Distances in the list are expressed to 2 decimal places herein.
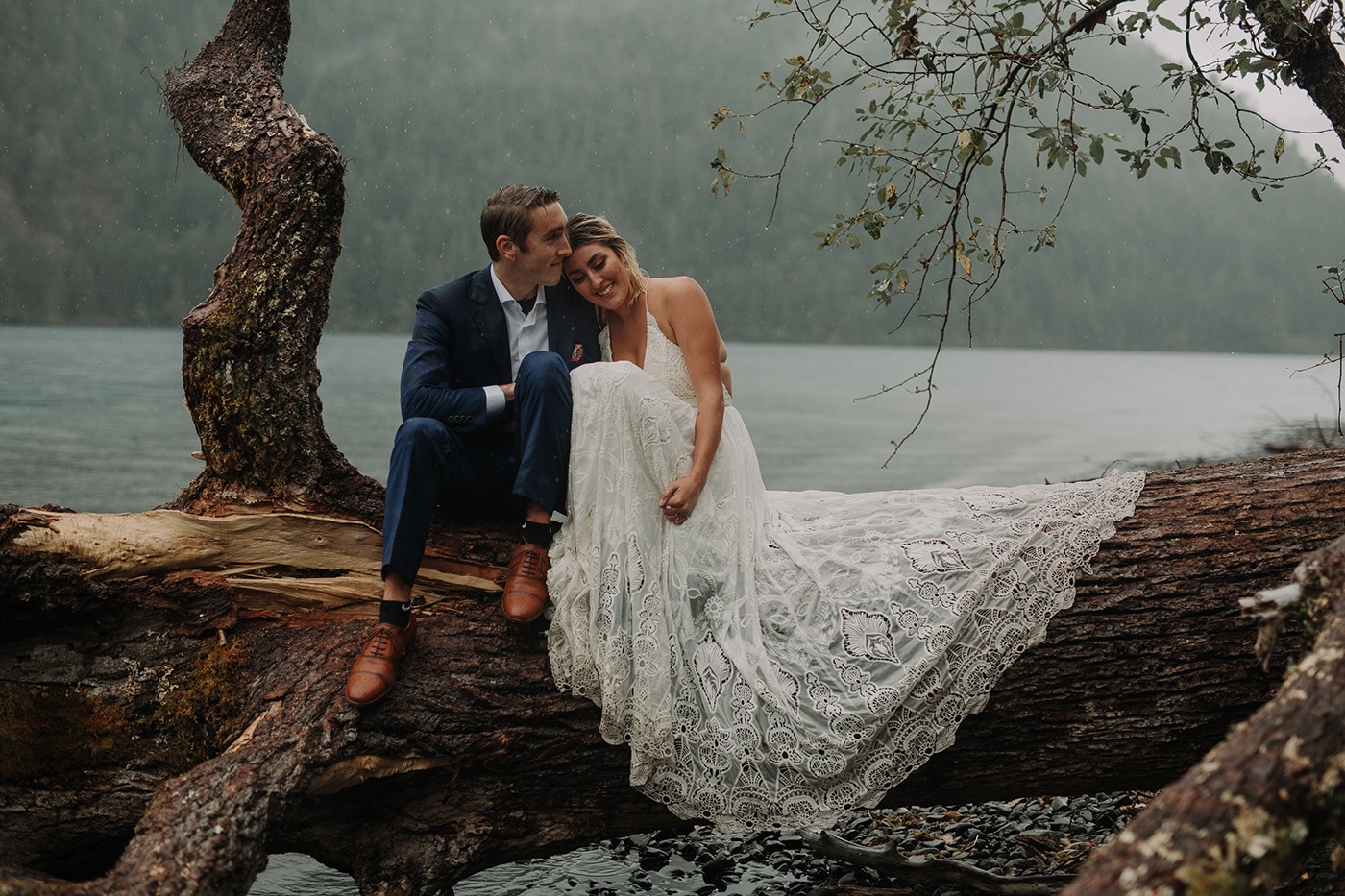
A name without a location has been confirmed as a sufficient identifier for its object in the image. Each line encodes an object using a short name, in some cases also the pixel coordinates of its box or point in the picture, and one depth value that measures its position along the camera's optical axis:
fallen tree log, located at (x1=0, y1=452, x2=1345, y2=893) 3.70
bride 3.57
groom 3.72
